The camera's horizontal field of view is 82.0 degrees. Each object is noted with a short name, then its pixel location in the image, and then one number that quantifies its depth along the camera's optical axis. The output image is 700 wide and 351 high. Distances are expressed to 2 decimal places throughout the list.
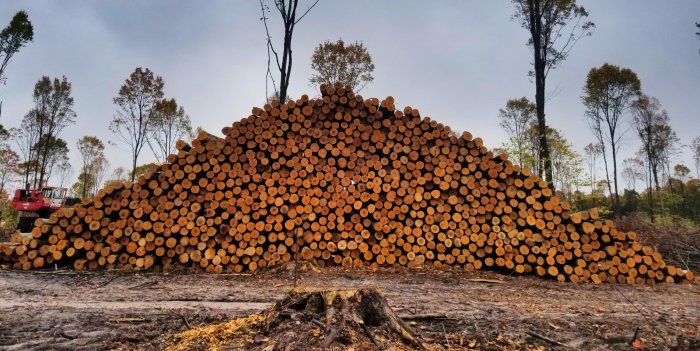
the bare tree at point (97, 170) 38.89
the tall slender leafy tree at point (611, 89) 22.16
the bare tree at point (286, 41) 13.62
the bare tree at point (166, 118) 25.55
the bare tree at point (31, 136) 27.69
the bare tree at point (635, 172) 35.98
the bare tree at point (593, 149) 29.42
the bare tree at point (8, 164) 30.02
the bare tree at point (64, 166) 32.80
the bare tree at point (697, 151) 32.88
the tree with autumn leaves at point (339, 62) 19.83
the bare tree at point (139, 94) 24.22
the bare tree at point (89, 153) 34.50
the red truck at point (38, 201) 19.53
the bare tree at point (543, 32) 13.74
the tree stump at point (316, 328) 3.12
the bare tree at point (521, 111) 25.36
